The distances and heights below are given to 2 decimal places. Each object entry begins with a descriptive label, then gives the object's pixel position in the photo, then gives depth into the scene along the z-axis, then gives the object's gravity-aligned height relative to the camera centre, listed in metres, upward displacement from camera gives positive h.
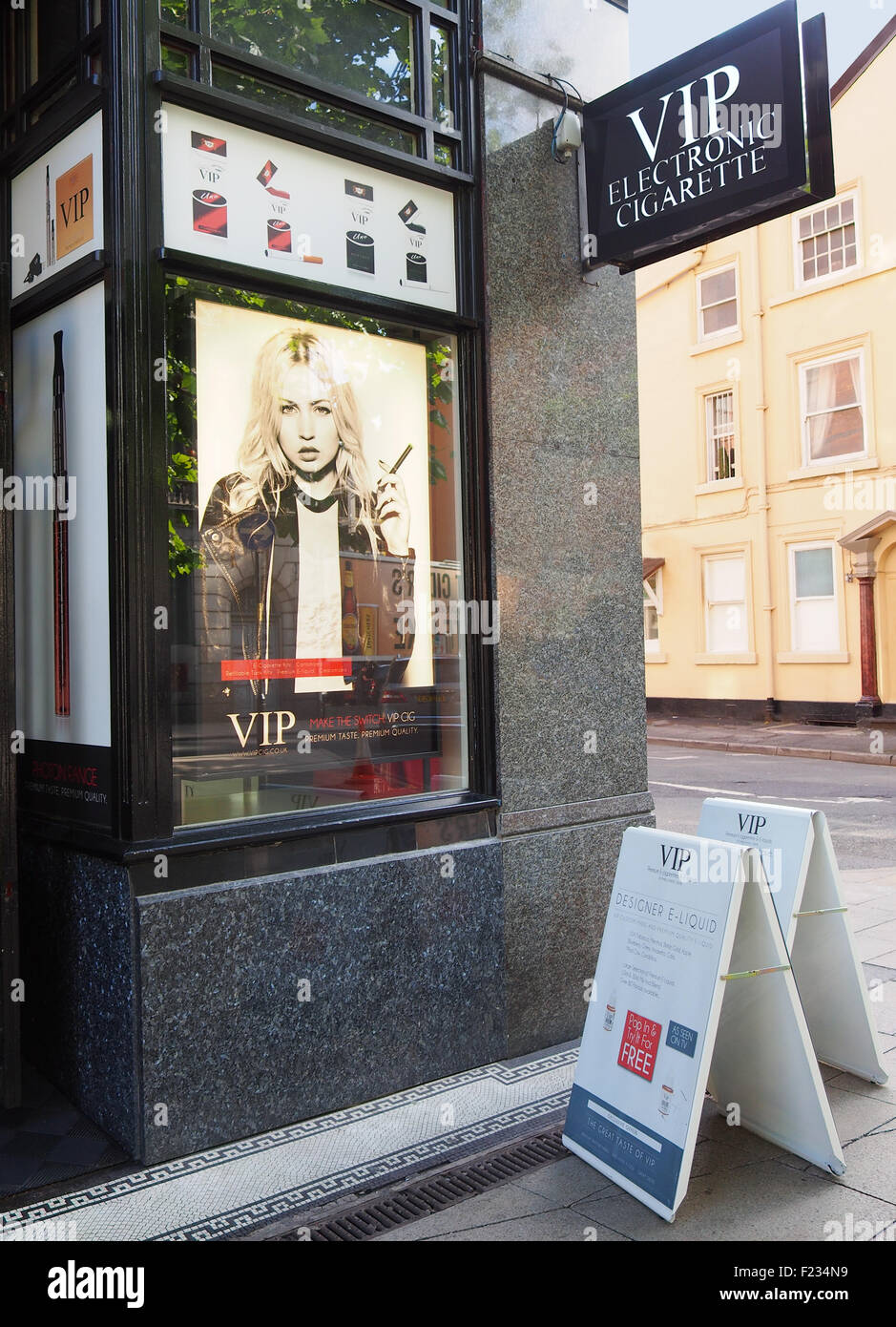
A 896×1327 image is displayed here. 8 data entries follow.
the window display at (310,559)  4.05 +0.49
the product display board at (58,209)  3.92 +1.85
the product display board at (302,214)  3.94 +1.88
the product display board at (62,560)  3.95 +0.49
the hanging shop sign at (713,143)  4.11 +2.18
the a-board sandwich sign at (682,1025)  3.33 -1.21
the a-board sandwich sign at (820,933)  4.17 -1.09
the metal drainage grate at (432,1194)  3.22 -1.70
